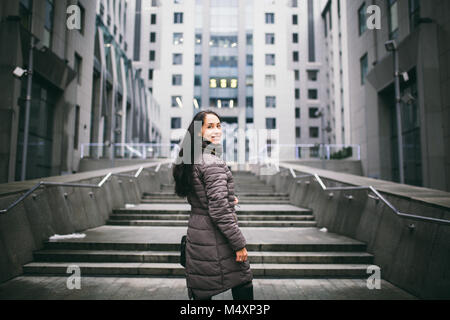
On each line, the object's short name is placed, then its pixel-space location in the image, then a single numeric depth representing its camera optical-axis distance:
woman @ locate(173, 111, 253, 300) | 2.30
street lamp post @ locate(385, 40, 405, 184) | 10.33
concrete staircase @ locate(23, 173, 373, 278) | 4.87
